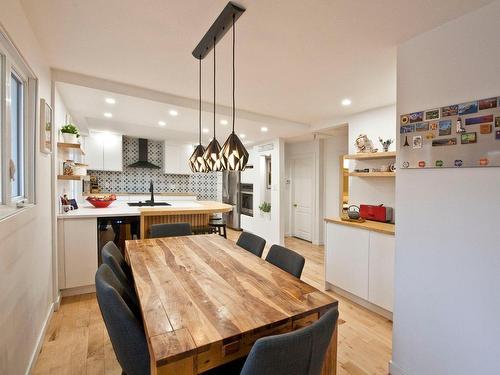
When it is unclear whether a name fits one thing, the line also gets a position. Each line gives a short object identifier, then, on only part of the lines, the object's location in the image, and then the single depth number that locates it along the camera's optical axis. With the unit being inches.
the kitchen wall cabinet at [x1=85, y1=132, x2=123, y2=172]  207.2
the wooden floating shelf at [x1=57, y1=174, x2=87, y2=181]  105.8
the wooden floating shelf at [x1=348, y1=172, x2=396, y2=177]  111.8
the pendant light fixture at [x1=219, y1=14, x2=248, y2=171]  65.4
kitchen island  108.9
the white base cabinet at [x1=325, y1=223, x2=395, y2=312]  95.4
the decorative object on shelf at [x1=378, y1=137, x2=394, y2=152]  117.0
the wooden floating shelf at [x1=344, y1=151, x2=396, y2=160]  112.0
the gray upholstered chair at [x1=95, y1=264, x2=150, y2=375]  44.3
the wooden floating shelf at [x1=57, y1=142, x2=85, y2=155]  106.9
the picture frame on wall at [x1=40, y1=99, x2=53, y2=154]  79.3
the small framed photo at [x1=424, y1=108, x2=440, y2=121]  62.6
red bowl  139.3
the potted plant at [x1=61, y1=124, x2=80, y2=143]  109.3
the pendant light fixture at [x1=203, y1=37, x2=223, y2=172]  75.4
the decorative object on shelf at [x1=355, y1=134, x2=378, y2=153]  125.1
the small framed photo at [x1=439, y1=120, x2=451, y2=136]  60.9
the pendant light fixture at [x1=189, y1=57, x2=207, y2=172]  86.5
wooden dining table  36.9
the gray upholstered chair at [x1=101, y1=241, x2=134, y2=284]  76.3
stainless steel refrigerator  258.1
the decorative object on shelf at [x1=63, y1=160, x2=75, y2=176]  116.3
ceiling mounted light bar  57.6
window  55.0
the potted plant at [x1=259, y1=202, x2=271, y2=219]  214.2
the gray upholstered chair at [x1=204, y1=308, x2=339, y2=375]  31.6
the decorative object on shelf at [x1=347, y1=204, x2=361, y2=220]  116.6
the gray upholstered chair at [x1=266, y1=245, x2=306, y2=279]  69.2
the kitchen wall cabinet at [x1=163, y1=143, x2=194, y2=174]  241.8
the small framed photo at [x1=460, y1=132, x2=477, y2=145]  56.5
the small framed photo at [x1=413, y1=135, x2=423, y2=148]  66.0
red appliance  115.2
